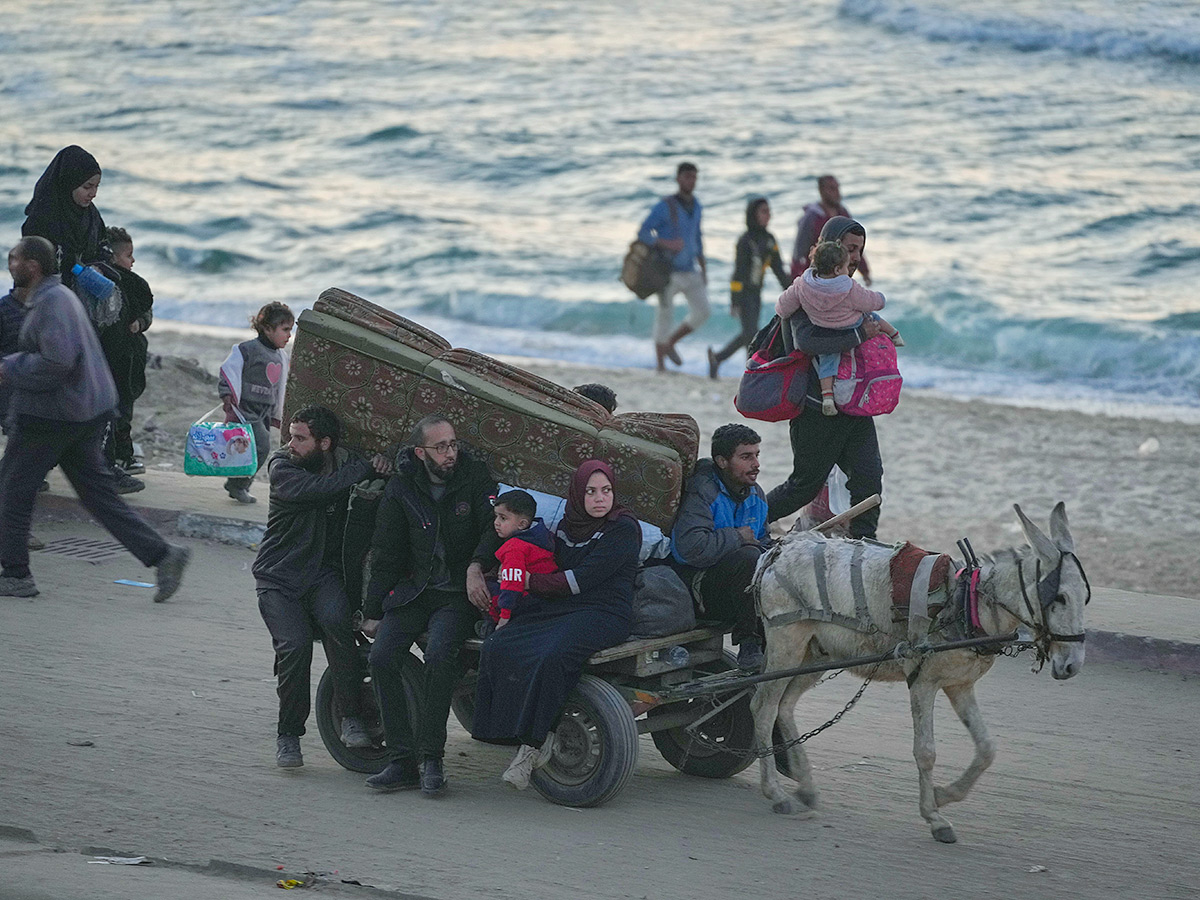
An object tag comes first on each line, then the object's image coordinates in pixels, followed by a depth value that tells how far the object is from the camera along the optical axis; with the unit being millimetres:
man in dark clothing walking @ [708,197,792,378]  31000
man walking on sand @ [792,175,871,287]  28437
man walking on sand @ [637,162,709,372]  32469
